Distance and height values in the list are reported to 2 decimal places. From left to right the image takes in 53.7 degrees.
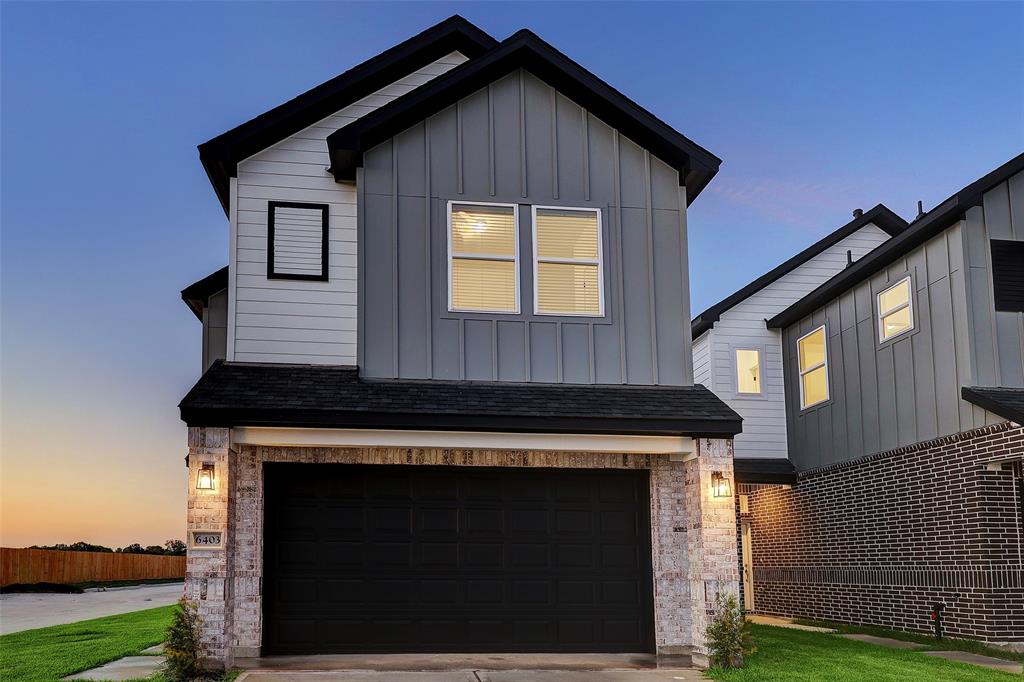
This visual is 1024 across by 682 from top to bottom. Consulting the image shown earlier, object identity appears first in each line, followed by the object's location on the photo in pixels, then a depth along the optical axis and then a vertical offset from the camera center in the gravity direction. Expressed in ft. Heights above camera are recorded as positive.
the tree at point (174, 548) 180.55 -8.98
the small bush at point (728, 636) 35.78 -5.28
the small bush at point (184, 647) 32.48 -4.78
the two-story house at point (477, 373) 37.27 +4.52
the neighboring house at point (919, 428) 42.75 +2.57
